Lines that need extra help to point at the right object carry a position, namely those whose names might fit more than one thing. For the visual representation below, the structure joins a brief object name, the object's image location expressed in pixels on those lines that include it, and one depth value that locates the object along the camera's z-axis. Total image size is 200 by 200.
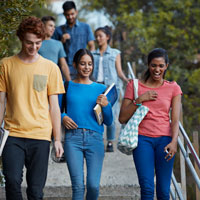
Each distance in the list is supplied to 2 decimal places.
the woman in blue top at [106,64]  9.46
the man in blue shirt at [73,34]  9.97
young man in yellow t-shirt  5.08
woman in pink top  5.75
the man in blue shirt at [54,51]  9.11
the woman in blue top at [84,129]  5.79
